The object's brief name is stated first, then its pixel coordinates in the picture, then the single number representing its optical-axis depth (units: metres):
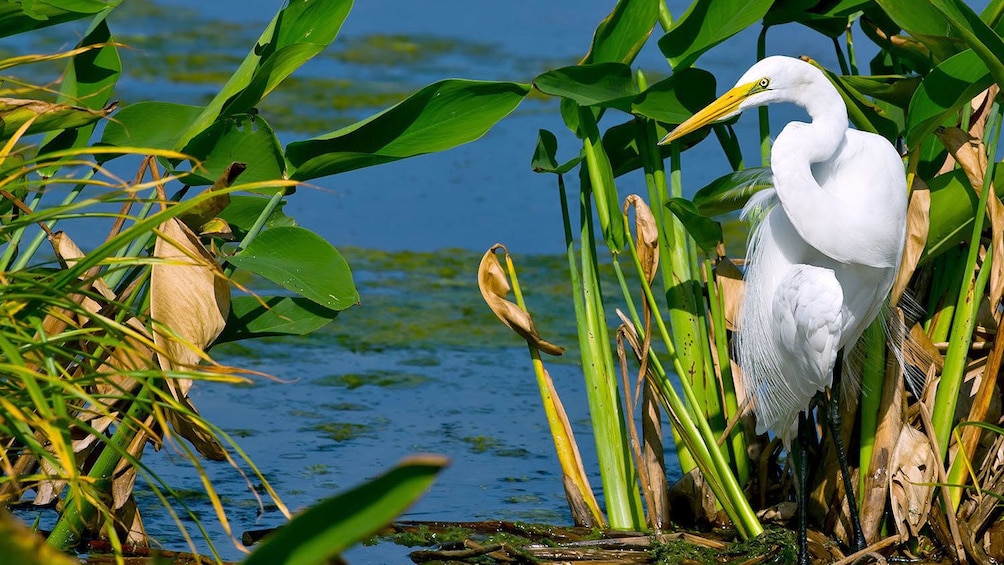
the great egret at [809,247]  16.33
